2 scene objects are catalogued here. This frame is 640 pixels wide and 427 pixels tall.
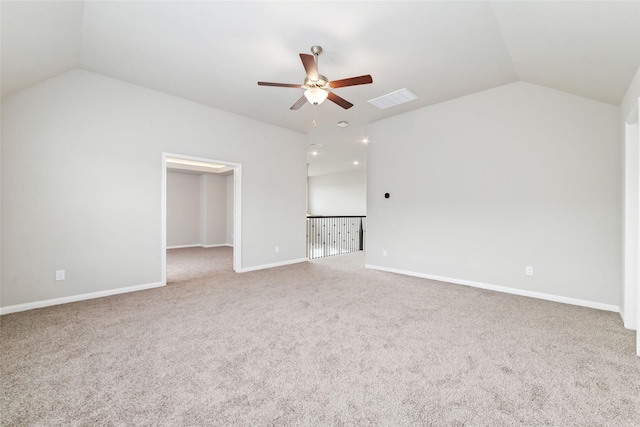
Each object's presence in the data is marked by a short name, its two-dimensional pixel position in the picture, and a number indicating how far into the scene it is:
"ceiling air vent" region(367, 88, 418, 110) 4.09
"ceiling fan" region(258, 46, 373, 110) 2.59
